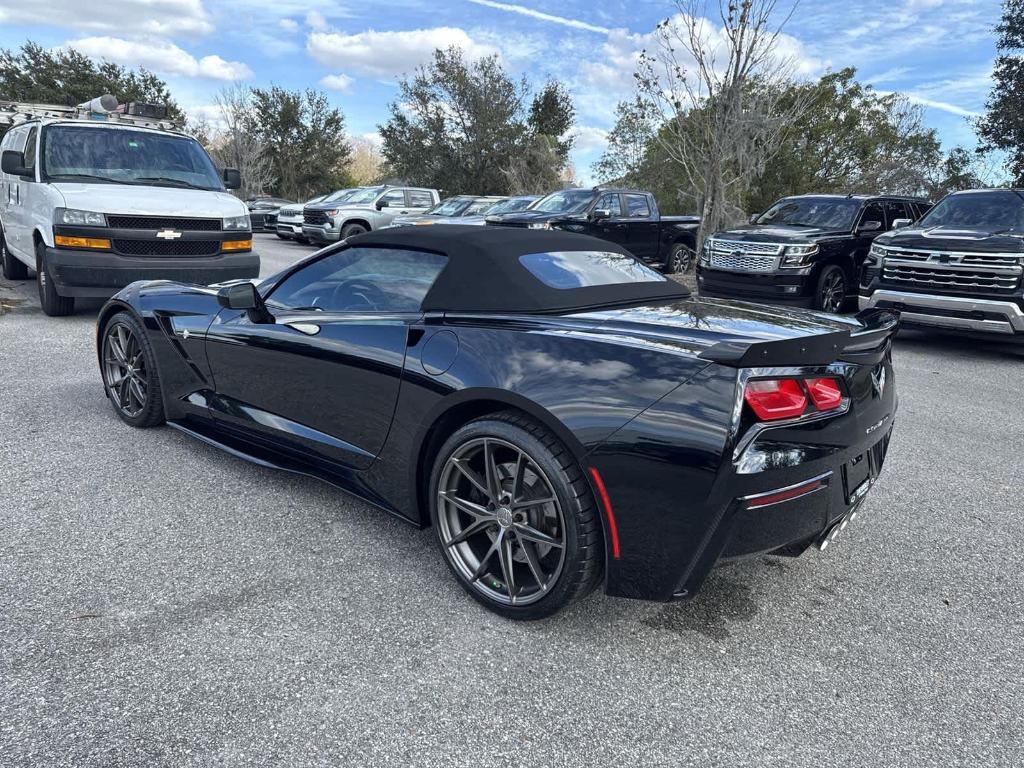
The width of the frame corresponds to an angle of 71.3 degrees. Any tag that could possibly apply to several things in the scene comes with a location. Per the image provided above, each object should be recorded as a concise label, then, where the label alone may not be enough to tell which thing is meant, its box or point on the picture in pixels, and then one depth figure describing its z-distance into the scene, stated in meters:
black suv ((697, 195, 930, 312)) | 9.48
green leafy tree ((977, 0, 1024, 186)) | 20.16
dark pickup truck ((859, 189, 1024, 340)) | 7.21
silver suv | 18.12
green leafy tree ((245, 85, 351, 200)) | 45.31
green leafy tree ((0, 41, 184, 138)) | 41.94
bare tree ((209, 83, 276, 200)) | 41.19
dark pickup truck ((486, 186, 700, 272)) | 13.93
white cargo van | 7.27
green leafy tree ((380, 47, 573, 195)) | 37.69
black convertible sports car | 2.20
